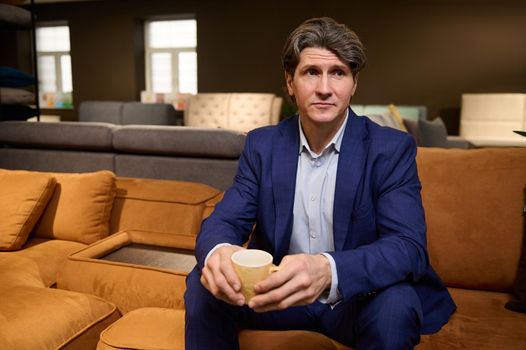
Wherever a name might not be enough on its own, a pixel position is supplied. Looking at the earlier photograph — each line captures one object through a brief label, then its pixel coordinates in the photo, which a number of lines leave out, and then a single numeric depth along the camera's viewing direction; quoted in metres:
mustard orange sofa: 1.27
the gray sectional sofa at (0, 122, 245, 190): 2.64
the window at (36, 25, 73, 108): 10.06
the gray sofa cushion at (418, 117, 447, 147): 4.79
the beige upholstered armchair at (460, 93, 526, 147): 6.85
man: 1.03
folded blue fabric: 3.34
